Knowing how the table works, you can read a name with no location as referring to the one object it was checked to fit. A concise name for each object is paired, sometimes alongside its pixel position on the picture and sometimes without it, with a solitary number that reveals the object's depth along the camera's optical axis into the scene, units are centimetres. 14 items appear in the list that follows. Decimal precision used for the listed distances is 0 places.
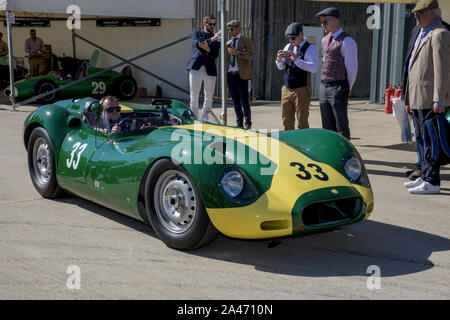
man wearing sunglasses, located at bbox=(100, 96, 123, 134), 521
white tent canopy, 1250
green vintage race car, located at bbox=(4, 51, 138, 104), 1416
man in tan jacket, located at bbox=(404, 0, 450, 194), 583
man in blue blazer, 959
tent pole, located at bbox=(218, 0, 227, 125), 726
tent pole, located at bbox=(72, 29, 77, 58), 1891
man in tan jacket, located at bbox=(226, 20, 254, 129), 949
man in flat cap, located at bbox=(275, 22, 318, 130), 748
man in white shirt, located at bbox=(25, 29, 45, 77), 1761
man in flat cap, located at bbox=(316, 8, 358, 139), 700
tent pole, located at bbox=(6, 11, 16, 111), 1212
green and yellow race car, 392
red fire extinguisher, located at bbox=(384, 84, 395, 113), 1136
